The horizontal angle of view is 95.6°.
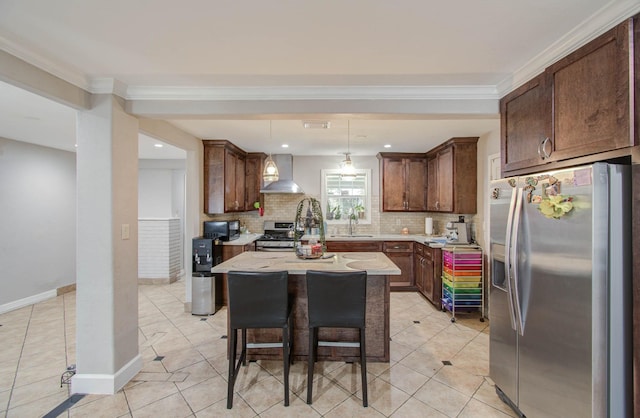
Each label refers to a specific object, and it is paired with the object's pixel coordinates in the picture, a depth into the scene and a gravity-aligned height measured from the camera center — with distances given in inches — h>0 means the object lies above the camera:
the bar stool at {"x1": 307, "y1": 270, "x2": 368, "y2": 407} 84.7 -27.1
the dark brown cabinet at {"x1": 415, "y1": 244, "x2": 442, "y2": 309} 161.8 -38.1
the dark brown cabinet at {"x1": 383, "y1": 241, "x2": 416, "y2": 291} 191.6 -33.7
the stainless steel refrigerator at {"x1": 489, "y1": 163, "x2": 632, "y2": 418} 56.4 -18.1
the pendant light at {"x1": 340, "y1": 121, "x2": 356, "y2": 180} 154.7 +21.8
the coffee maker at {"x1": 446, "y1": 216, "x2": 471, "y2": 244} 163.2 -14.1
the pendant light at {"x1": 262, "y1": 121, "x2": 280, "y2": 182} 130.8 +16.6
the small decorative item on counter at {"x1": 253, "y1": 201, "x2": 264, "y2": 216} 210.1 +0.9
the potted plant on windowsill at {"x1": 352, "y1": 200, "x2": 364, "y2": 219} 220.2 -2.1
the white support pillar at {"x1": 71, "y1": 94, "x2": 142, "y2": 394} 90.1 -12.6
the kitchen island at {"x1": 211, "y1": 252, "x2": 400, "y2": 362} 104.9 -43.5
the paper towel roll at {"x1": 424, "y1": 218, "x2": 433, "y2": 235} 203.2 -12.7
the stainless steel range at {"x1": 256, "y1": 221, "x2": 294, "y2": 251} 185.3 -20.0
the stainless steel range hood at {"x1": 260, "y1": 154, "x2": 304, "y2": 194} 203.6 +21.7
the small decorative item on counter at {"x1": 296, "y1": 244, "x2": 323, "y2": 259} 113.9 -16.9
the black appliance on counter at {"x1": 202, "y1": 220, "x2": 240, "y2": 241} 166.6 -12.1
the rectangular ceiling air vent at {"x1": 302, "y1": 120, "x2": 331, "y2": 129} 120.7 +36.2
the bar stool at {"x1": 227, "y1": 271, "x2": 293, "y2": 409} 84.8 -27.5
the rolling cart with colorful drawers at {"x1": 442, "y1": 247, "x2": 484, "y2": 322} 147.9 -37.4
